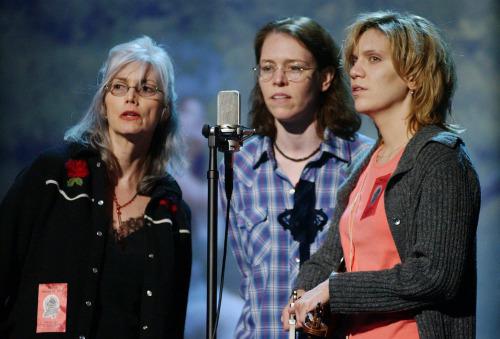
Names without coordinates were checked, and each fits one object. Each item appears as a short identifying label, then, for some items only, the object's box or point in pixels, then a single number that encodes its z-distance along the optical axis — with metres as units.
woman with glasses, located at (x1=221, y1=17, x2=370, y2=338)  7.18
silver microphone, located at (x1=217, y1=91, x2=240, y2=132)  5.39
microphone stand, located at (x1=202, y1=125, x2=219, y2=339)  5.30
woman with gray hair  6.22
